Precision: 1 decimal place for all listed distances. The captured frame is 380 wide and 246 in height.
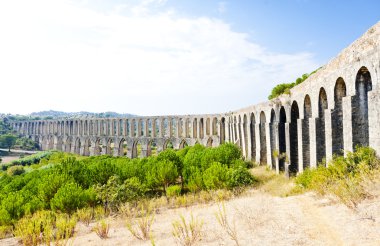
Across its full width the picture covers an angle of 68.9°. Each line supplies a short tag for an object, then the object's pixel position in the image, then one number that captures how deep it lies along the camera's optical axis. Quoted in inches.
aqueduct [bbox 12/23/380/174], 368.2
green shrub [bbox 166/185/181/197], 668.1
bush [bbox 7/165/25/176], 1600.1
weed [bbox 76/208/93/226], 475.3
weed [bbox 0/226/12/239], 491.0
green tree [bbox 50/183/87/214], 495.8
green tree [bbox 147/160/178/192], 699.4
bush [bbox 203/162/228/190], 610.2
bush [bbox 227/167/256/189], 604.1
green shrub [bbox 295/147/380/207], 265.0
